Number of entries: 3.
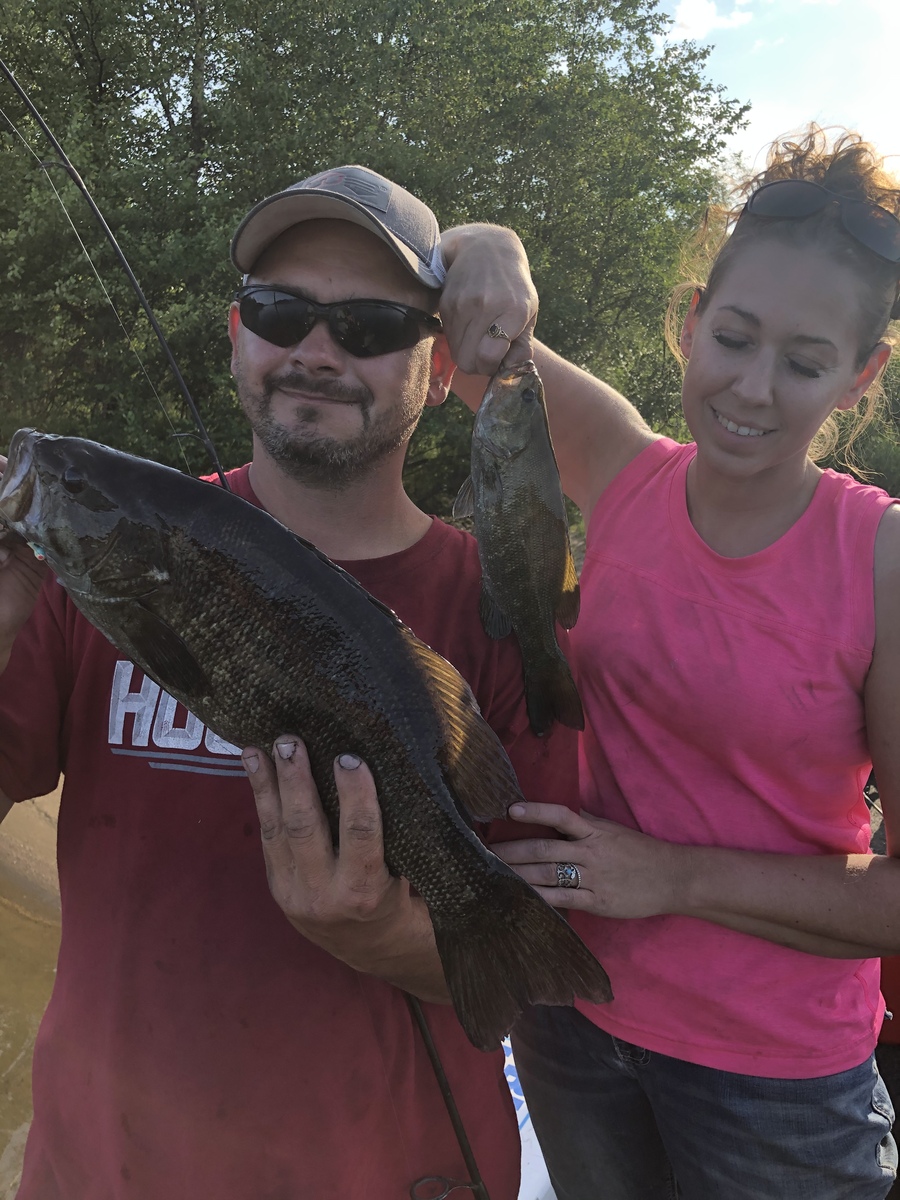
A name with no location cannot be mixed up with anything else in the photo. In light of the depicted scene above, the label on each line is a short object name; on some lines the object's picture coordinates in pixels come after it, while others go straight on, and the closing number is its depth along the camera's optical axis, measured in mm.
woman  644
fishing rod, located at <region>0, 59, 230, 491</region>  921
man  548
